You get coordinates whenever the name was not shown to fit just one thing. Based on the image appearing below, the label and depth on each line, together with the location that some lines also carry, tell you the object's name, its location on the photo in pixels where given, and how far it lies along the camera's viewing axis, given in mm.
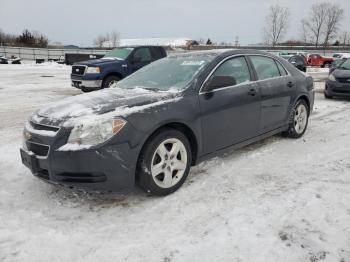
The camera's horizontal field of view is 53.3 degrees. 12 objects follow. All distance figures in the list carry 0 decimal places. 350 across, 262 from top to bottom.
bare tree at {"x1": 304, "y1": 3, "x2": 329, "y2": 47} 77875
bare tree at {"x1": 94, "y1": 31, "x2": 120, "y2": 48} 102231
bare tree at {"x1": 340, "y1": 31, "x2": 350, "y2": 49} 84500
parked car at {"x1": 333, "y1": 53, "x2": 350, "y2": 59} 35750
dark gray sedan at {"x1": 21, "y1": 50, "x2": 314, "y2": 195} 3225
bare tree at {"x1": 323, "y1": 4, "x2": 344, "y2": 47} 76688
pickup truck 11031
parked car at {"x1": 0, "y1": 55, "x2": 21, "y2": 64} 34625
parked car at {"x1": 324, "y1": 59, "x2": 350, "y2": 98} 9898
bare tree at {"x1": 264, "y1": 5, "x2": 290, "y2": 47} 76688
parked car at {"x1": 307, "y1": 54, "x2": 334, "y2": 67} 33750
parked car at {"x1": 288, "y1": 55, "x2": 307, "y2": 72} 23859
